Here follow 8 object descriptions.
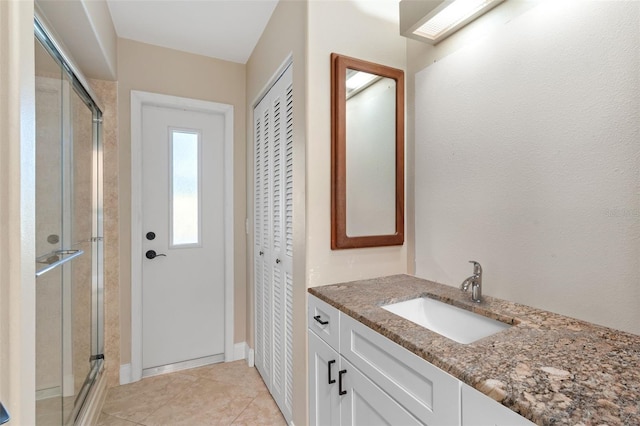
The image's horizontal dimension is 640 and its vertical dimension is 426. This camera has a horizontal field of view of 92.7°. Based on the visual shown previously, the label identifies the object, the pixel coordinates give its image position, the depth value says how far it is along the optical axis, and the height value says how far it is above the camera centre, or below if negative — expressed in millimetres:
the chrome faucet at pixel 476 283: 1200 -275
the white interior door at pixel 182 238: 2383 -186
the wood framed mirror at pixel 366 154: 1496 +315
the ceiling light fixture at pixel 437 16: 1275 +869
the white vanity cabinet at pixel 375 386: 705 -506
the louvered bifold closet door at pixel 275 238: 1774 -156
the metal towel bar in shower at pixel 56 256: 1231 -194
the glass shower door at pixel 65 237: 1287 -109
